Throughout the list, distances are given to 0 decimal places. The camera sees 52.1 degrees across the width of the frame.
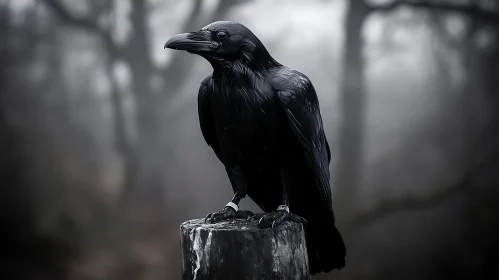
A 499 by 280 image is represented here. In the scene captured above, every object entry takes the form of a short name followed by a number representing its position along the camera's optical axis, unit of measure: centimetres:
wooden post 193
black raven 208
